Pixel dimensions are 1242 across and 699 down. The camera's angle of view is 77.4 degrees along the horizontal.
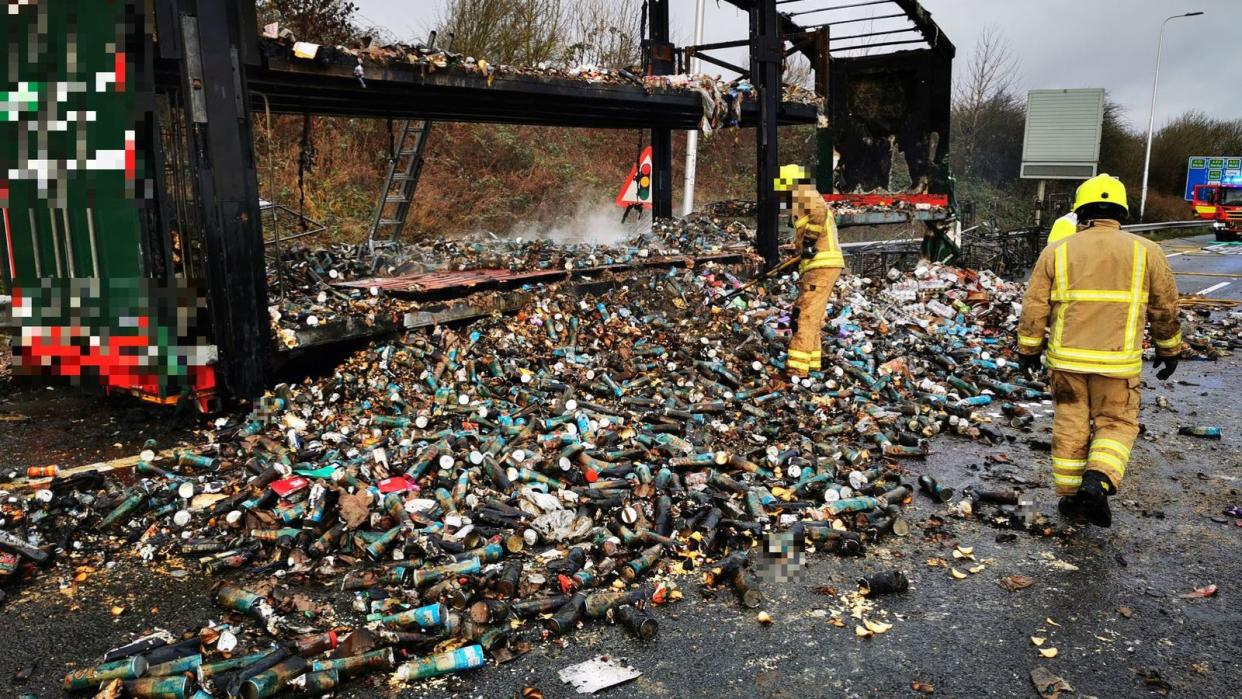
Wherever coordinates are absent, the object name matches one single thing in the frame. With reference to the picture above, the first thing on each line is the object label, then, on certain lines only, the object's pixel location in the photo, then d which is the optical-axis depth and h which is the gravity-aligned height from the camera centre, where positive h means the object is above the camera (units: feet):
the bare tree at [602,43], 74.79 +15.78
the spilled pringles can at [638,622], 11.55 -6.15
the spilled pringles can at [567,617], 11.60 -6.12
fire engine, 84.43 -0.01
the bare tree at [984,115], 113.29 +13.33
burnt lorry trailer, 18.43 +0.42
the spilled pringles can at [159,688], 9.92 -6.07
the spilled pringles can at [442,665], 10.50 -6.16
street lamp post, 116.20 +1.77
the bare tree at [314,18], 49.73 +12.32
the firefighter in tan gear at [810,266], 25.52 -1.94
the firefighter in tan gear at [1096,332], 14.74 -2.41
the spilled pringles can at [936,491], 16.84 -6.12
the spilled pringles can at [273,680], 10.02 -6.08
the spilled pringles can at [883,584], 12.84 -6.17
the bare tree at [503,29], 62.80 +14.54
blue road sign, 94.02 +4.65
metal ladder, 33.60 +1.23
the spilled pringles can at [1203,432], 21.03 -6.05
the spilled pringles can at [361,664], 10.45 -6.12
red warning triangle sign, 43.24 +1.23
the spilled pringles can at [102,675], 10.20 -6.08
